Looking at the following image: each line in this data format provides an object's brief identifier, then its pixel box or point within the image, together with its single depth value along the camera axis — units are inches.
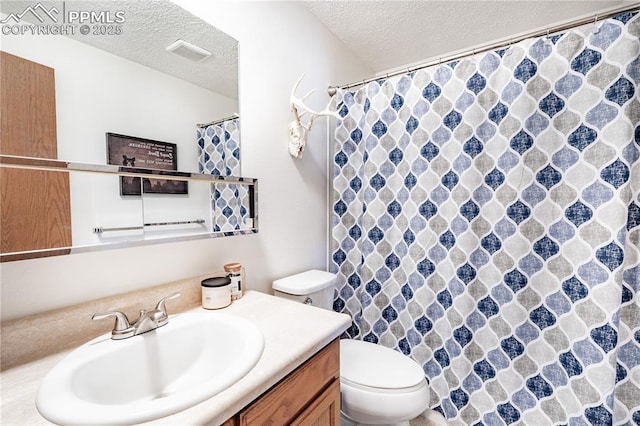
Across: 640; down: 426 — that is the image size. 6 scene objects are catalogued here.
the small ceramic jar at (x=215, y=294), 38.6
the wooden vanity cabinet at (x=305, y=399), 24.4
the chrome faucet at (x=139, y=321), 29.3
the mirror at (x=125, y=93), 27.9
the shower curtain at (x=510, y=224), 41.5
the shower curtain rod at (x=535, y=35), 40.1
